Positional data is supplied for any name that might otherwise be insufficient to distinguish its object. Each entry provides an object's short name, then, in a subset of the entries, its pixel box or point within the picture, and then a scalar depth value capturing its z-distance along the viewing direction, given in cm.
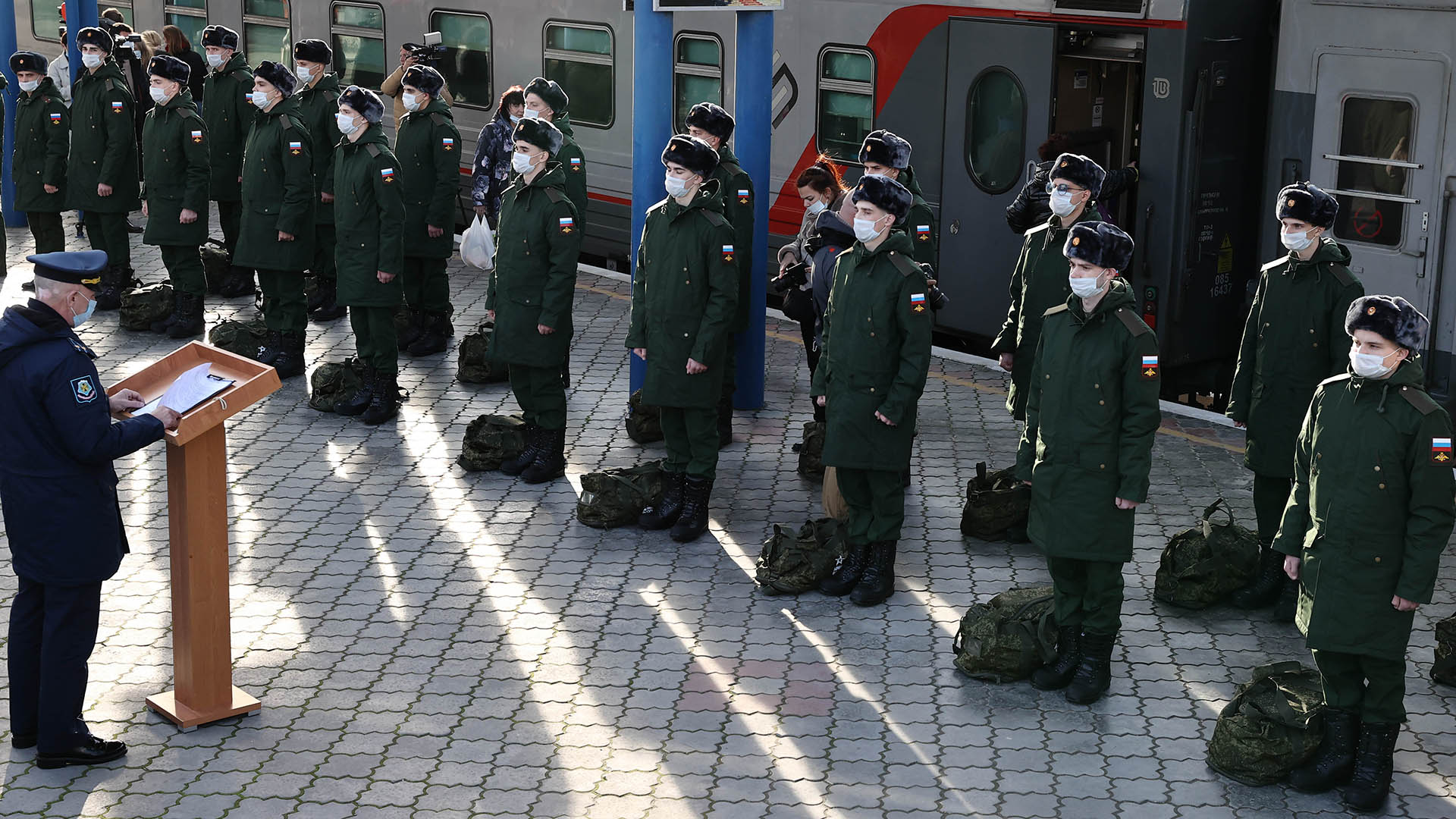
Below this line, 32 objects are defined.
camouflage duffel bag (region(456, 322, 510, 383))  1145
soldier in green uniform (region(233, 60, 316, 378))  1123
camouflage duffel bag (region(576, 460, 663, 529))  884
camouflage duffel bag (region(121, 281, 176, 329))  1265
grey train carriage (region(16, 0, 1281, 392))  1075
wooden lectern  618
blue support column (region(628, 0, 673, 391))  991
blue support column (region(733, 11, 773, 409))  1037
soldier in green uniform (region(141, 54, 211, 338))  1204
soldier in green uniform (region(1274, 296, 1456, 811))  572
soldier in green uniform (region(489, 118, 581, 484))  912
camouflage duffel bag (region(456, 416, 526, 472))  970
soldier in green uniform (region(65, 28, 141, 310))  1284
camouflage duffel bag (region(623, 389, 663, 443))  1027
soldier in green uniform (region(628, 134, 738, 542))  842
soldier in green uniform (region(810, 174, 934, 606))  747
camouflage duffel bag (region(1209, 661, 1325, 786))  613
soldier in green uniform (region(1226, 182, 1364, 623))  725
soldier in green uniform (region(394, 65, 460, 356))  1184
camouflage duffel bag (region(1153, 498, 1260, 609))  779
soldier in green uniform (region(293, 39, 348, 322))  1207
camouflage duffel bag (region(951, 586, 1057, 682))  699
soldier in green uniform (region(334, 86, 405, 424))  1030
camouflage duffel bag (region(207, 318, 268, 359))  1174
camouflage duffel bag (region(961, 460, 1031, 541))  870
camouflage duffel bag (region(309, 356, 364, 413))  1080
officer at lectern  577
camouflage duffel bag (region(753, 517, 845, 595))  797
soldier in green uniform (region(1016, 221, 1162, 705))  651
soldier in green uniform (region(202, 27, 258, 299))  1337
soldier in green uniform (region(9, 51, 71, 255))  1327
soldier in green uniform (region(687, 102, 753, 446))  910
